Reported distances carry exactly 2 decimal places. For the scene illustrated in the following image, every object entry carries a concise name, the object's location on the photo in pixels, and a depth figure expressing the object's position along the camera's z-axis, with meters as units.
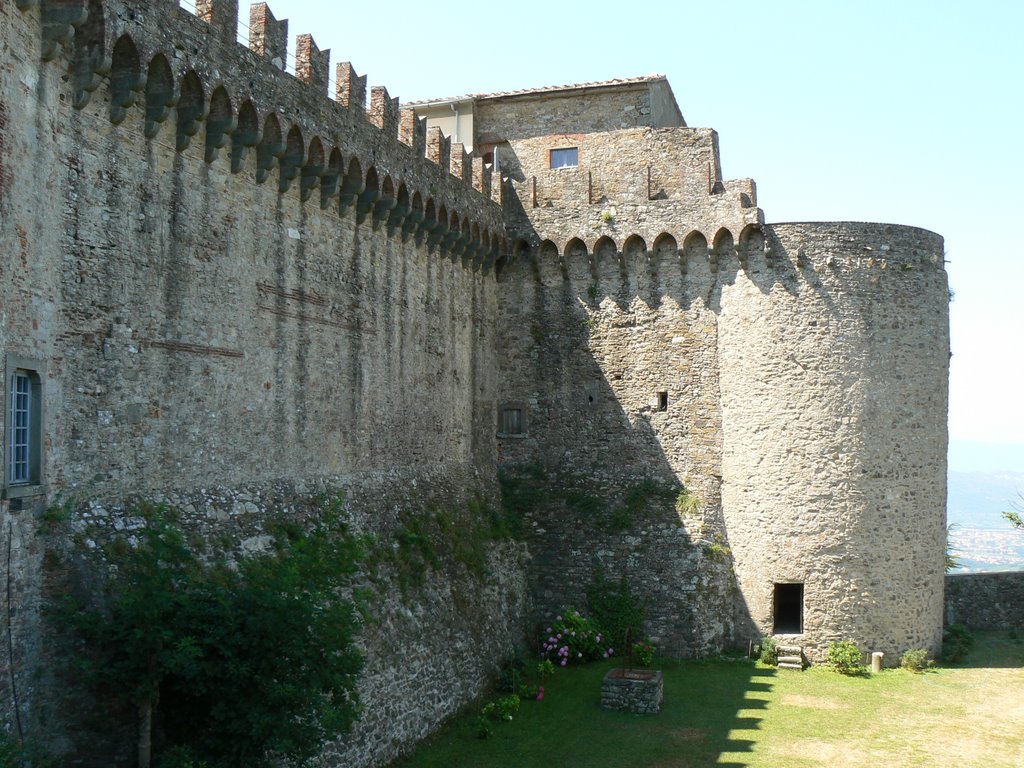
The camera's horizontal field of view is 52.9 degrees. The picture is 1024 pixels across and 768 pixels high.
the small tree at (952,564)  26.12
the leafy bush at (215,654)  11.08
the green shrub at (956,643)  22.25
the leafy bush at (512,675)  19.17
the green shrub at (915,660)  21.11
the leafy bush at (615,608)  21.98
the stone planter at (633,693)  18.16
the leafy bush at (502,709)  17.67
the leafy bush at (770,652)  21.22
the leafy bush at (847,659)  20.80
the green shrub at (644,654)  21.16
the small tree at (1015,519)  28.38
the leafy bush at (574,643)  21.36
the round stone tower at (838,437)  21.36
